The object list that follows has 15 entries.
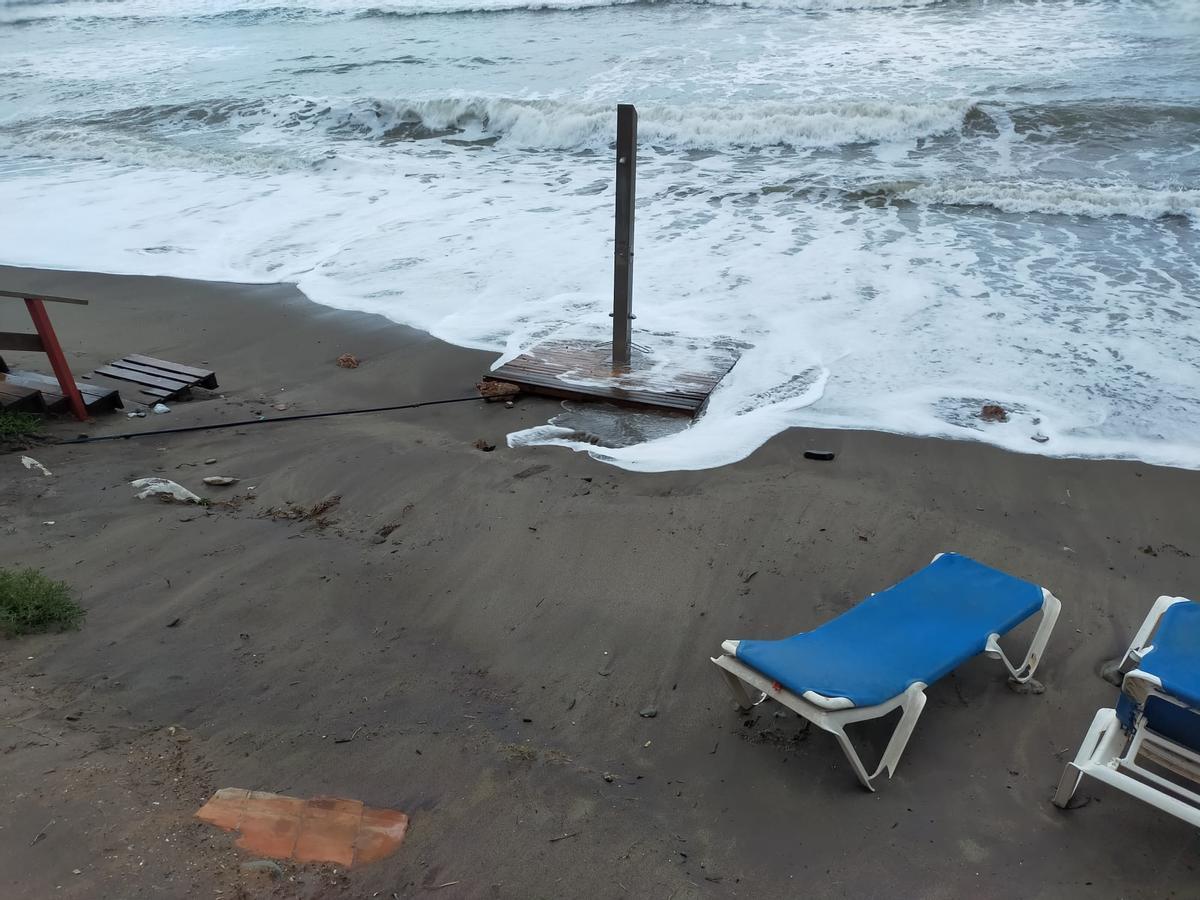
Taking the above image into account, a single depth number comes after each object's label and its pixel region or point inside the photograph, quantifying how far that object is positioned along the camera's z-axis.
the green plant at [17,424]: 5.62
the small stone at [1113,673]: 3.82
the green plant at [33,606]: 3.67
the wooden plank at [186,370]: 6.95
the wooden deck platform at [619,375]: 6.41
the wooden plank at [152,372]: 6.87
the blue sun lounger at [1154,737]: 2.95
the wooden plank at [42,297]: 5.73
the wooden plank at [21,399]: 5.86
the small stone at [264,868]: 2.57
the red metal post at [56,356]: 5.89
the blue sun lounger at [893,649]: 3.23
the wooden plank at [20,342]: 5.79
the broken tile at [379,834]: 2.75
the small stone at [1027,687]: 3.75
